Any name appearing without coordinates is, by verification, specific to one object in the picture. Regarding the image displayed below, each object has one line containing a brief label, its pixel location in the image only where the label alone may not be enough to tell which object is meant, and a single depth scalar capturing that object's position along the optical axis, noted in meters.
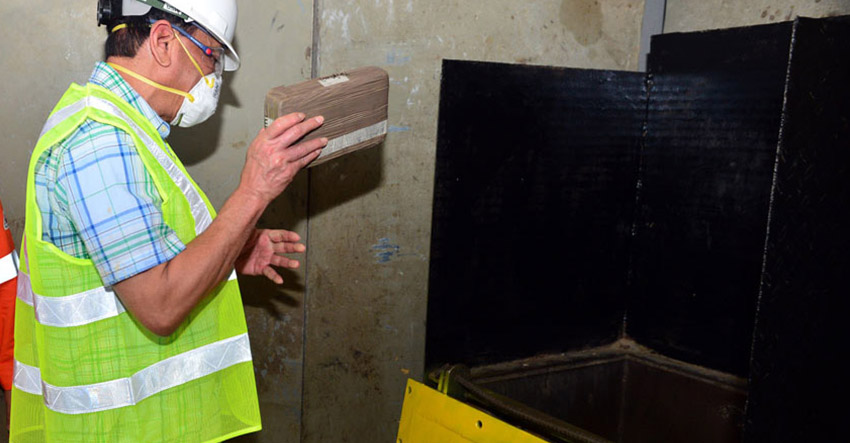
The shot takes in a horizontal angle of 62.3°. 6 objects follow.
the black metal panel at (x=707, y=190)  1.79
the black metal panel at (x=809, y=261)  1.14
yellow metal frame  1.32
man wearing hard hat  1.01
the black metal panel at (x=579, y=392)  1.93
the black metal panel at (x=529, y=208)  1.73
